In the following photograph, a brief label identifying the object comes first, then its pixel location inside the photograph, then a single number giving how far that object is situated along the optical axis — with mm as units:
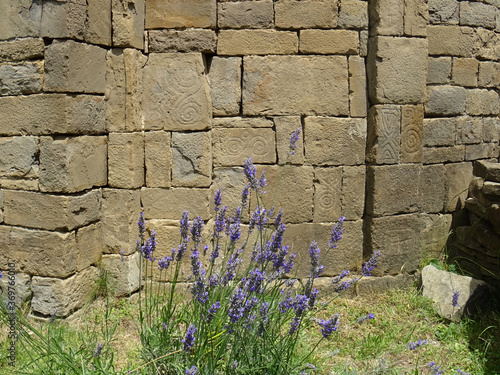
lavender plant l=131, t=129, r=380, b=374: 2320
